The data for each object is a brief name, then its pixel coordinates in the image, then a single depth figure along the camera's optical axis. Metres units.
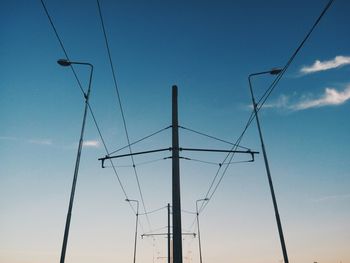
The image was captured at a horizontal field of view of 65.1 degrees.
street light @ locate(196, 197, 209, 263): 39.39
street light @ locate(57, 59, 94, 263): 12.19
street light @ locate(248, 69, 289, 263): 12.92
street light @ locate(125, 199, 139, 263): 41.94
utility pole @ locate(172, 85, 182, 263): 12.14
